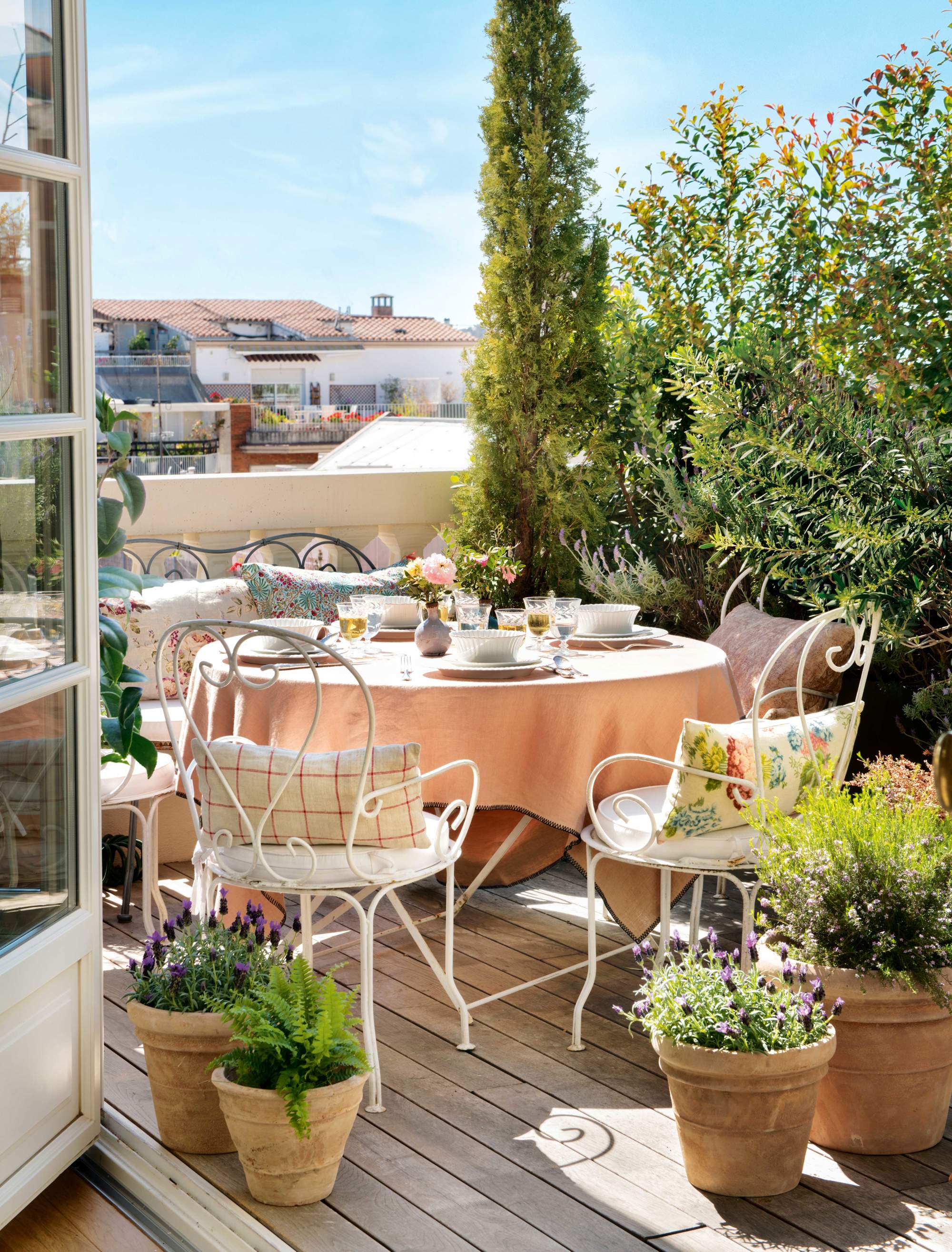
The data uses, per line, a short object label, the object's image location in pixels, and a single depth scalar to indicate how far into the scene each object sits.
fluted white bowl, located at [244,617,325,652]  3.17
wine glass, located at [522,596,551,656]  3.31
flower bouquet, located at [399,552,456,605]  3.54
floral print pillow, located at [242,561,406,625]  4.54
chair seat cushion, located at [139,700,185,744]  3.89
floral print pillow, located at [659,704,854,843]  2.64
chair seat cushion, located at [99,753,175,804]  3.46
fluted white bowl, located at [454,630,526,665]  3.08
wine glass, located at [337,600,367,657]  3.25
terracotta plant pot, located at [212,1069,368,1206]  2.16
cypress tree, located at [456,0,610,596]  5.27
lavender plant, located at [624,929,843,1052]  2.21
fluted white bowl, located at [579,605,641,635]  3.51
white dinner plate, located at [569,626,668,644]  3.44
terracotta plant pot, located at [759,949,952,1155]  2.32
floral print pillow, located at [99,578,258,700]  4.32
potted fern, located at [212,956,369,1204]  2.16
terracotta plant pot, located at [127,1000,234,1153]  2.34
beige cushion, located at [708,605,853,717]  3.44
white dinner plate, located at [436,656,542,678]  3.01
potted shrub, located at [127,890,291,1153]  2.34
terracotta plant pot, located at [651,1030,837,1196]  2.17
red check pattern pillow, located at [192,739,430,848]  2.48
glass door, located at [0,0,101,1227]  2.05
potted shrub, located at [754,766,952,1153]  2.31
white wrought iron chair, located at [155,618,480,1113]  2.47
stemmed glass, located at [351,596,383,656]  3.29
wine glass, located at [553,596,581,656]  3.23
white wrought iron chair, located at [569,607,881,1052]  2.64
